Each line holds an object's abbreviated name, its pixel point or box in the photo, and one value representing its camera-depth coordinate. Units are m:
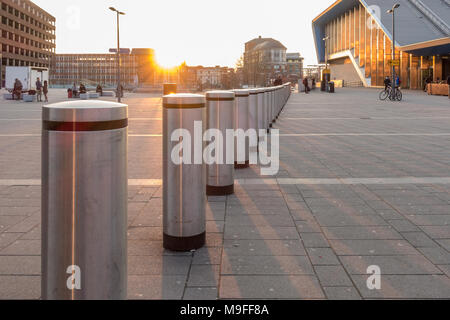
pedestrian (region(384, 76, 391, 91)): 31.22
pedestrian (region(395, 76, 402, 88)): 34.77
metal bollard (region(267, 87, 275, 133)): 12.78
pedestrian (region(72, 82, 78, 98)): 42.47
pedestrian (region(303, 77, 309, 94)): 52.96
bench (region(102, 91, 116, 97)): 50.12
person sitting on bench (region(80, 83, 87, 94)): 41.51
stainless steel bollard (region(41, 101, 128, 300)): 2.05
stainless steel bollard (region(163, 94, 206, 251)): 3.54
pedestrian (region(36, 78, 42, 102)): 33.67
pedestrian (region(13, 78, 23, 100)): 33.62
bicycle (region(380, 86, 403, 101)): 29.95
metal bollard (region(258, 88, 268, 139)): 9.53
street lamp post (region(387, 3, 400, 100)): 30.32
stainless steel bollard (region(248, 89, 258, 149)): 7.73
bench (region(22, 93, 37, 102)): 32.08
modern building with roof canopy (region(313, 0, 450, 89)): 49.84
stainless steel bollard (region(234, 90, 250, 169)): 6.54
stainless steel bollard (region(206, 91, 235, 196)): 5.14
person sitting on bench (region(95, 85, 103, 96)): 47.92
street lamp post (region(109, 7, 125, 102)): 32.62
